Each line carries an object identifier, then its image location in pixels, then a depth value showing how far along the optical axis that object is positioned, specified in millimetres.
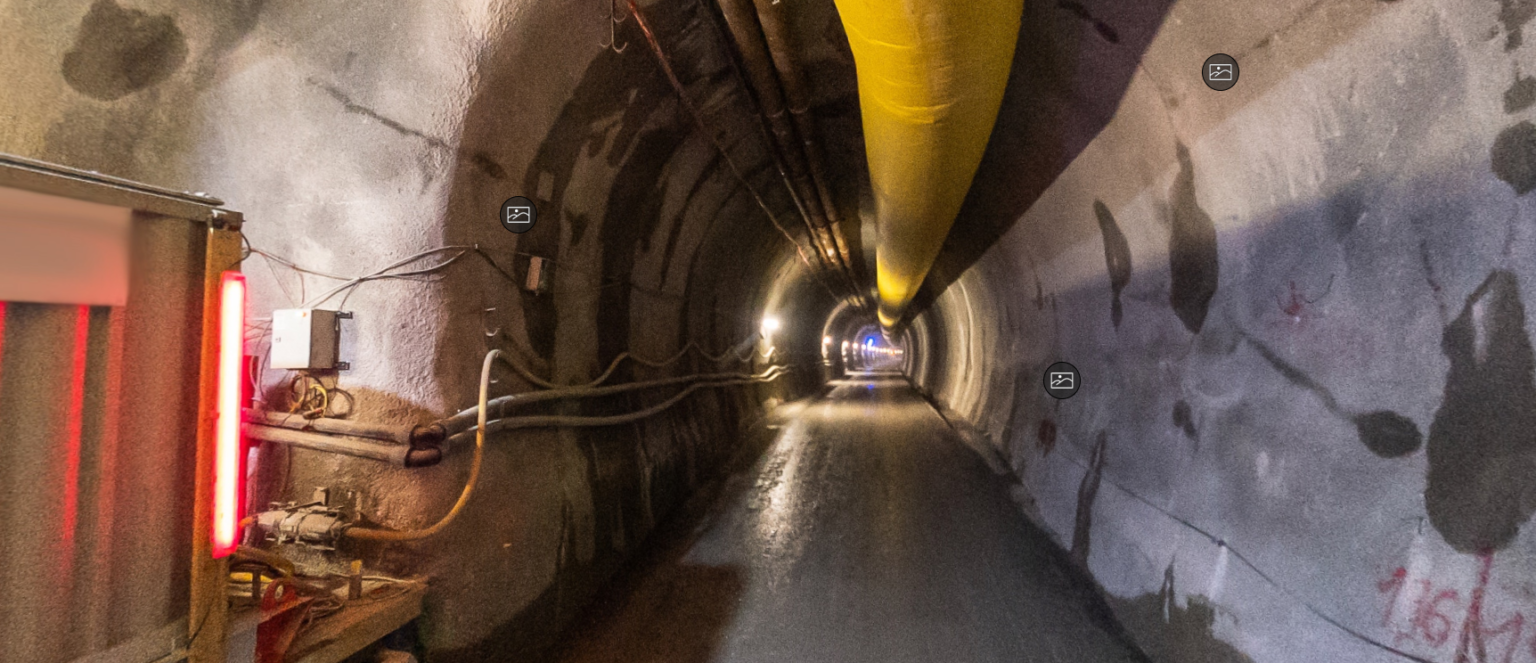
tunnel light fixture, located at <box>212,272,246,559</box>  2123
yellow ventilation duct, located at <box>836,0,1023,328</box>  2922
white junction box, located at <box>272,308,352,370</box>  3344
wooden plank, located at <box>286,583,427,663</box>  2621
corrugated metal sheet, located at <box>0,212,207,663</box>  1687
